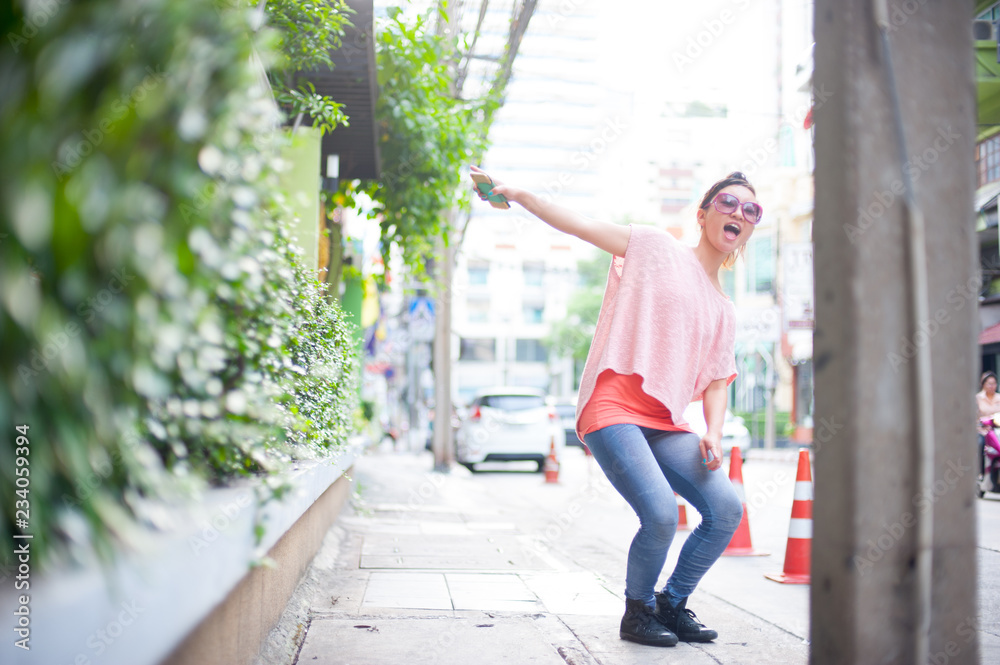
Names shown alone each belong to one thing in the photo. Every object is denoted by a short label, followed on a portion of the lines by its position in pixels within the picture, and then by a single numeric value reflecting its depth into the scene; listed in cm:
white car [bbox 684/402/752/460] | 1828
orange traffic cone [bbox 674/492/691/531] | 757
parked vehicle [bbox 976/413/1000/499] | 1052
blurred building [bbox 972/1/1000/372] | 1320
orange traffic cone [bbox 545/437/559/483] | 1373
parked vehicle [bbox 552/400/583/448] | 2508
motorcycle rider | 1073
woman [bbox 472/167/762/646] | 336
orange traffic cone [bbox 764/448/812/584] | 522
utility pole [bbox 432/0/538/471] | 1435
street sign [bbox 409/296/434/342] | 1571
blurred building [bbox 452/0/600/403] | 6525
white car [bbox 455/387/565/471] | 1647
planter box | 120
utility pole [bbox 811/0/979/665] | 192
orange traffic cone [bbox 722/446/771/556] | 630
